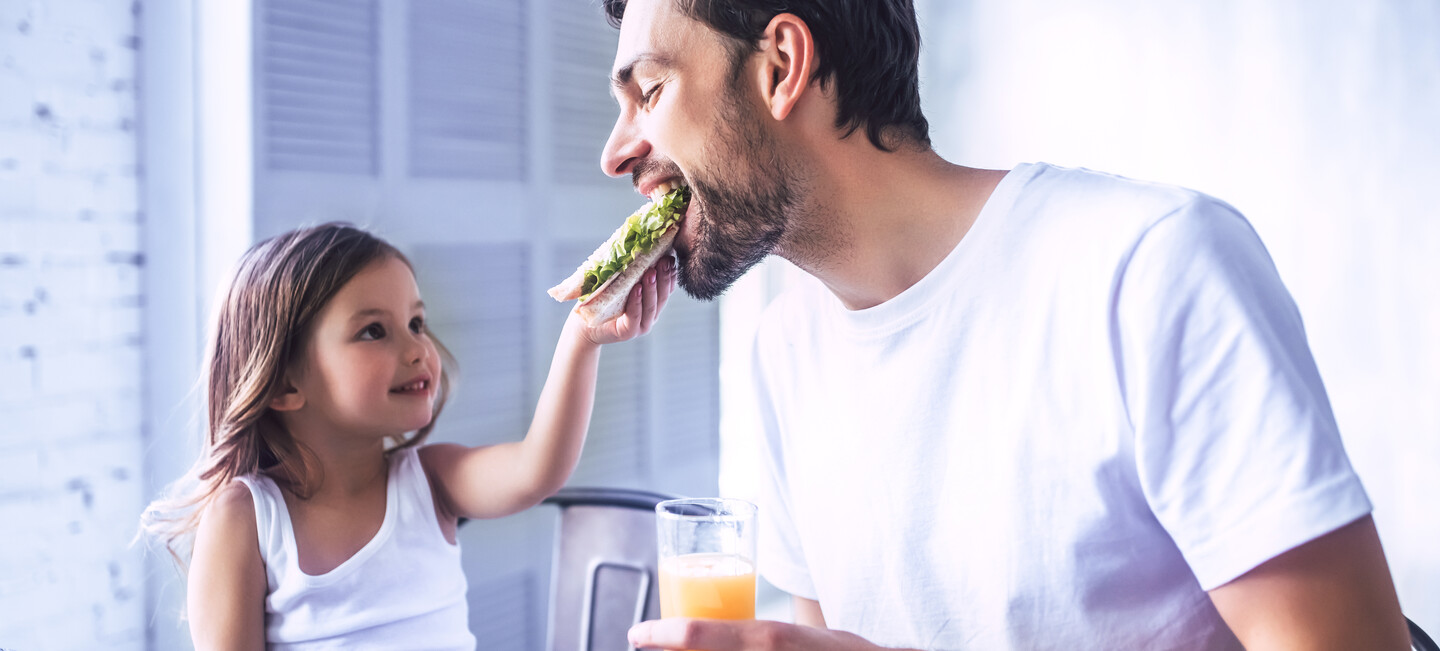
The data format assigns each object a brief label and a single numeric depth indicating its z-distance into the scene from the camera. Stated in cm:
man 87
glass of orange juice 105
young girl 155
